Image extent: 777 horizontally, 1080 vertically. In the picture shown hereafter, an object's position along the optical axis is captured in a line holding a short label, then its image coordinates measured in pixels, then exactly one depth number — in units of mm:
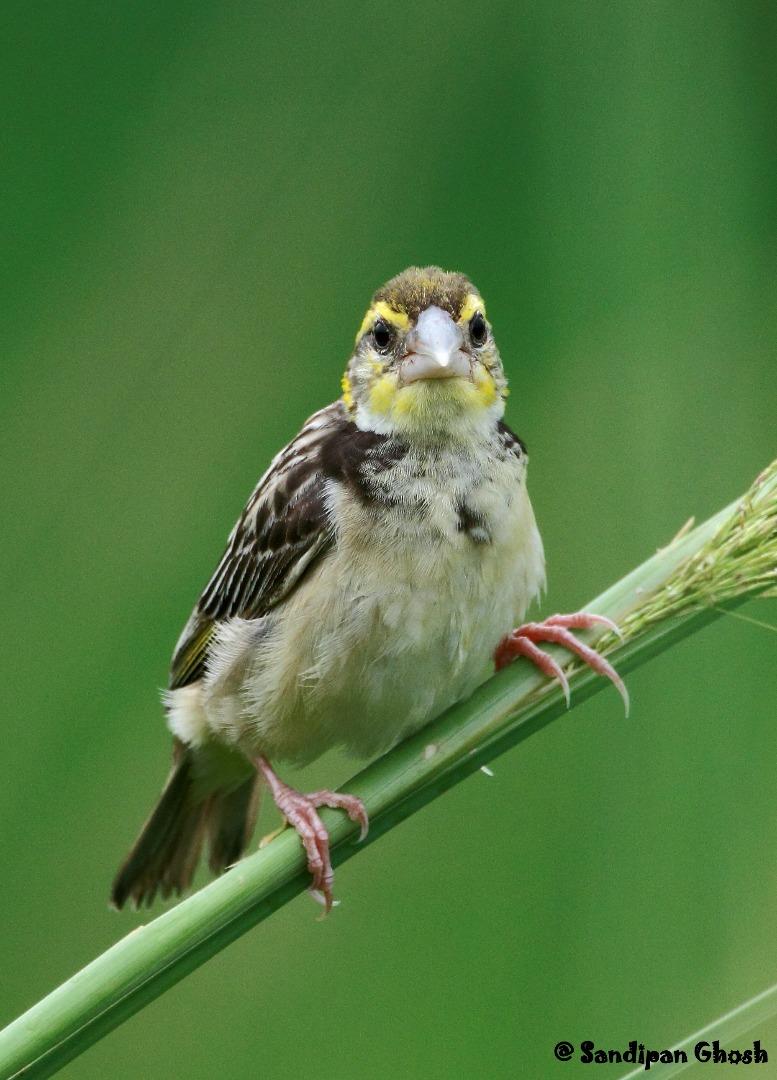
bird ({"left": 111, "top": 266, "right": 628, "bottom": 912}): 2837
